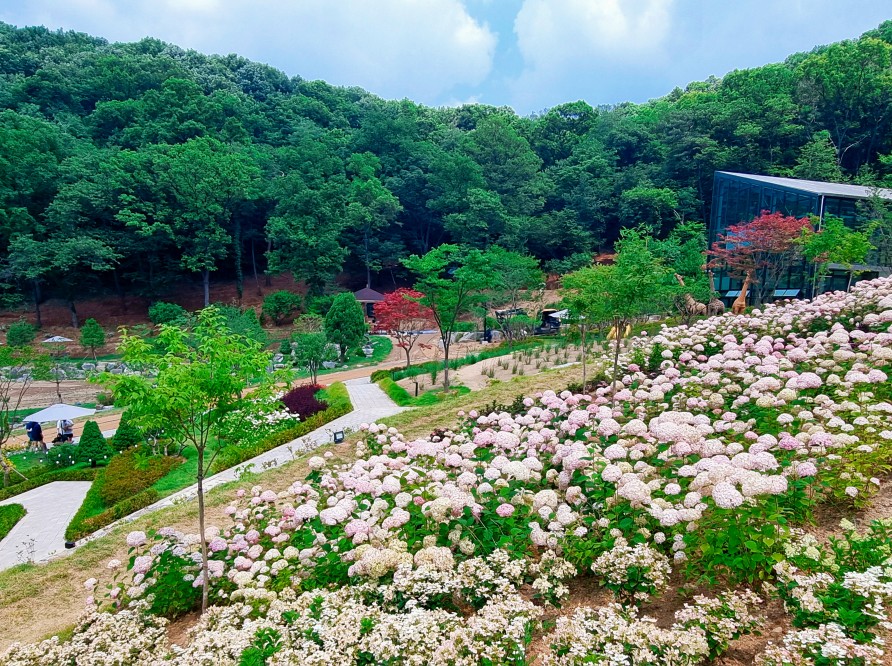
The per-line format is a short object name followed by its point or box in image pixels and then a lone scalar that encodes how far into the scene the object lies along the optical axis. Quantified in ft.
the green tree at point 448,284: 47.34
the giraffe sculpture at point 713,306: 58.67
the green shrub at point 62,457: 40.45
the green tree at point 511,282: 84.17
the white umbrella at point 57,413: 45.16
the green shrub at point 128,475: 30.50
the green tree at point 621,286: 27.89
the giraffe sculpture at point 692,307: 54.60
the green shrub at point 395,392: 43.90
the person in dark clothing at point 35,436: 46.55
